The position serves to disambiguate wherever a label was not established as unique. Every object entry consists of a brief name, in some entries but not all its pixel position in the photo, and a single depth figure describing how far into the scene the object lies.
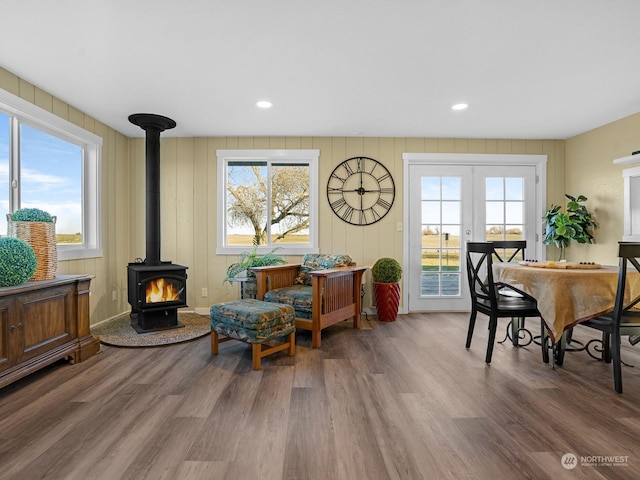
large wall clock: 4.54
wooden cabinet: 2.24
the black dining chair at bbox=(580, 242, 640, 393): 2.14
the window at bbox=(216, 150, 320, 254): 4.58
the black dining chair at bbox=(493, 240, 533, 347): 3.13
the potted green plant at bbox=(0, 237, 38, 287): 2.27
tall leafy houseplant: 4.12
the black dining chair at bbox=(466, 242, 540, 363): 2.69
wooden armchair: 3.22
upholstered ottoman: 2.63
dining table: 2.31
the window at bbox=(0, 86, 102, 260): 2.85
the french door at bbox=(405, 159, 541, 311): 4.58
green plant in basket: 2.60
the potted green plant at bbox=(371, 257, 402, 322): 4.18
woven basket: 2.59
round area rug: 3.27
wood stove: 3.57
